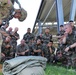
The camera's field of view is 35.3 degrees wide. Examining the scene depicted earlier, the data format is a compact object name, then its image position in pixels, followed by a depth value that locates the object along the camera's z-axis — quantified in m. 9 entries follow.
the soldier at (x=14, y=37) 5.24
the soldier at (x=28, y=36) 5.50
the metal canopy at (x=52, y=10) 8.96
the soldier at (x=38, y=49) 5.16
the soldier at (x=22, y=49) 5.17
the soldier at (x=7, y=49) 5.01
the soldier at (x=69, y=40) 3.90
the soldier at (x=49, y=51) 5.05
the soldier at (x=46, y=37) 5.04
